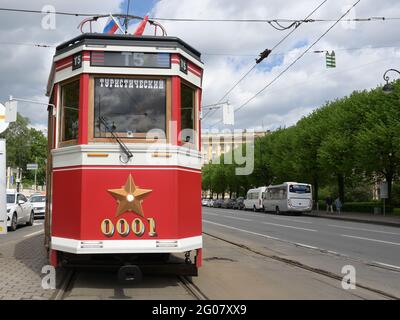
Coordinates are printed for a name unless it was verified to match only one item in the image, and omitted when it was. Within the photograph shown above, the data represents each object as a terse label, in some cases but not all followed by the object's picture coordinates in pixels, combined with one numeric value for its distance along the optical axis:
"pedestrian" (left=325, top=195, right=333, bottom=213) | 44.81
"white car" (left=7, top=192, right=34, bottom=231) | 19.53
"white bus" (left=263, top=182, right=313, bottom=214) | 42.00
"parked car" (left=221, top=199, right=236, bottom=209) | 68.64
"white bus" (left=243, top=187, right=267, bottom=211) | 52.31
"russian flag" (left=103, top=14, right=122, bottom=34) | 9.48
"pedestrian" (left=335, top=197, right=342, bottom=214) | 42.47
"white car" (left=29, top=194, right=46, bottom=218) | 29.11
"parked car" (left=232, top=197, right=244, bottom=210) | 63.23
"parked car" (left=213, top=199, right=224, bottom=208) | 74.44
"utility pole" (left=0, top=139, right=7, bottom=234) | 9.85
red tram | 7.22
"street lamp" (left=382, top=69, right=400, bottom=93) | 26.16
